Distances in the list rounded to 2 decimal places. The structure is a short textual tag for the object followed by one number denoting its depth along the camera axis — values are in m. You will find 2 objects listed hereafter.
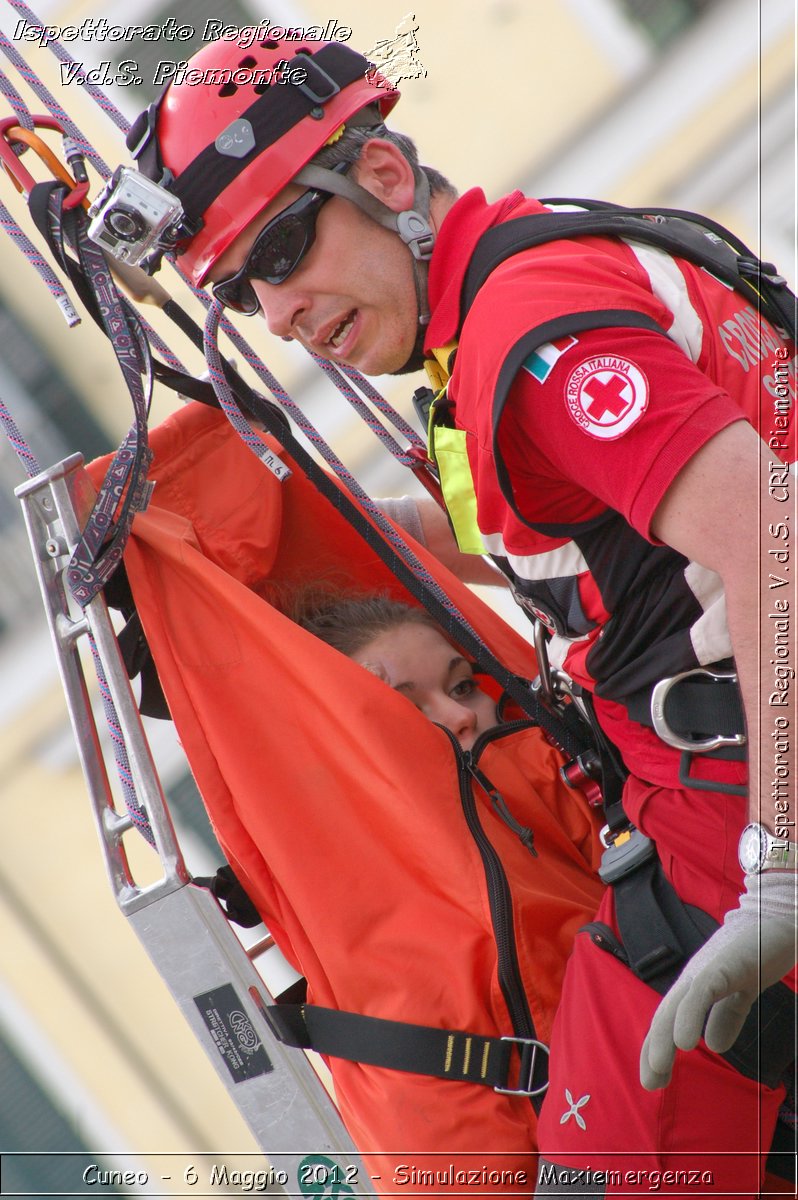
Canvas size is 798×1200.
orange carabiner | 11.03
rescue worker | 10.63
